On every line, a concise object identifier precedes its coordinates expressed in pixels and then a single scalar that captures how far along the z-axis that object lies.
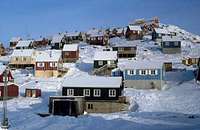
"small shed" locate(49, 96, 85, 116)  51.31
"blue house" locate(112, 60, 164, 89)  68.38
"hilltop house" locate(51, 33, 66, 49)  121.65
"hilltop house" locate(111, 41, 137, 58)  99.31
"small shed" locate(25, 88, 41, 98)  64.19
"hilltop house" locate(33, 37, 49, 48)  136.12
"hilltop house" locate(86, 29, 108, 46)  124.25
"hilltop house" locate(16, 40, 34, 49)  123.82
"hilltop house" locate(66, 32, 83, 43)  133.12
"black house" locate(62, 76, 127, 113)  53.62
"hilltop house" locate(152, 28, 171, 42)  121.99
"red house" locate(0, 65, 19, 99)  64.31
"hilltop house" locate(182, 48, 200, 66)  88.75
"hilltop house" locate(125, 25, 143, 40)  127.44
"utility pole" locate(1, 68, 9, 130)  36.44
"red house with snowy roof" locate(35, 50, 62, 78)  82.44
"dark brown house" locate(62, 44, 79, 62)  96.81
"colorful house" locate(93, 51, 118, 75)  80.25
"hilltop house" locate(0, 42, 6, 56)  118.97
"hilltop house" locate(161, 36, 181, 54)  103.46
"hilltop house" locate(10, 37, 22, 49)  143.21
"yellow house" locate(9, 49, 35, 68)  94.64
